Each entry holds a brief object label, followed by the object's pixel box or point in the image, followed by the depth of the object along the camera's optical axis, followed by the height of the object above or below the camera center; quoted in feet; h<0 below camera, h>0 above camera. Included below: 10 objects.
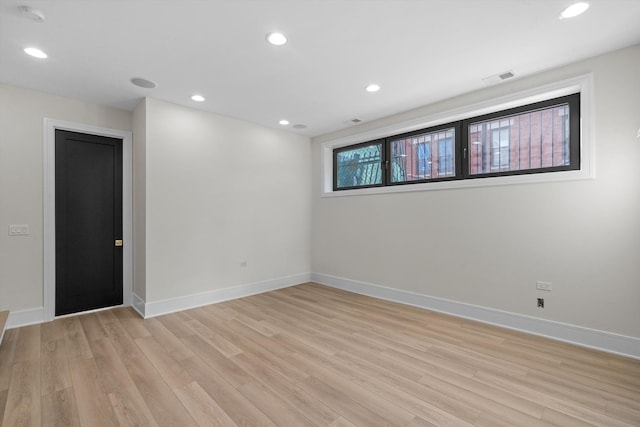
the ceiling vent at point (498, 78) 9.78 +4.70
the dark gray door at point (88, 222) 11.51 -0.39
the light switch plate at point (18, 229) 10.44 -0.63
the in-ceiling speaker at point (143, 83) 10.11 +4.67
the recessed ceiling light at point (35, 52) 8.18 +4.64
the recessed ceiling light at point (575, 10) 6.53 +4.71
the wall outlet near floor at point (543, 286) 9.53 -2.46
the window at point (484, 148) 9.72 +2.64
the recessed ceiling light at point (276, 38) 7.64 +4.70
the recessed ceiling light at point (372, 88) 10.76 +4.73
